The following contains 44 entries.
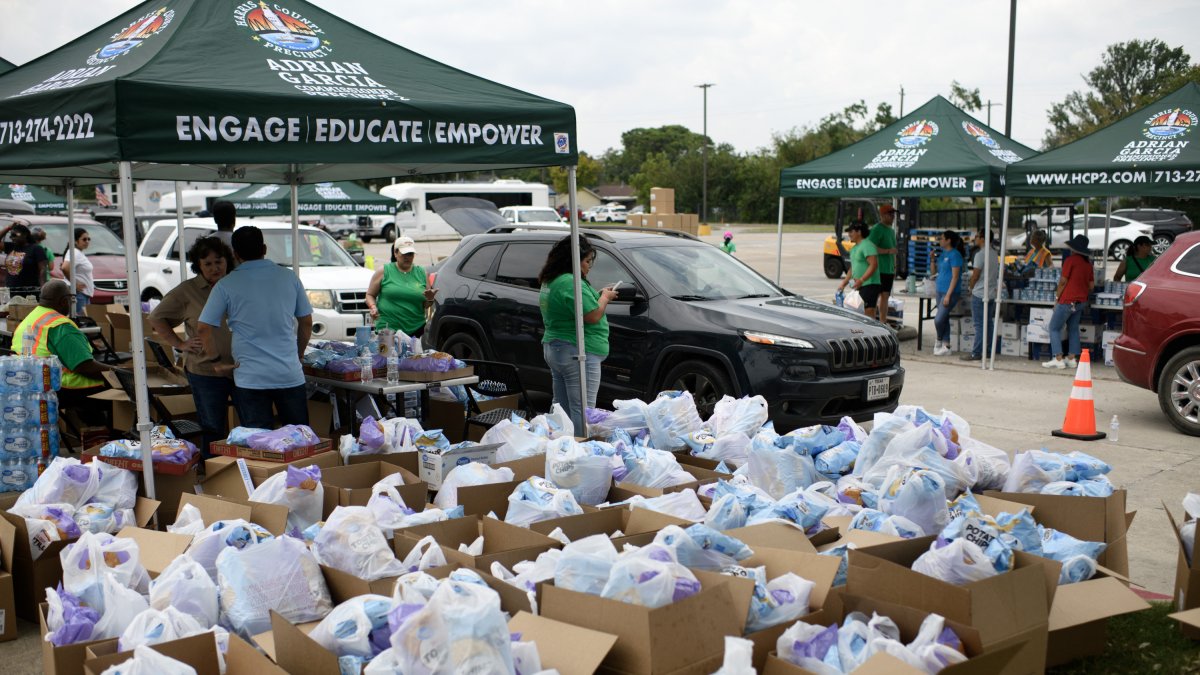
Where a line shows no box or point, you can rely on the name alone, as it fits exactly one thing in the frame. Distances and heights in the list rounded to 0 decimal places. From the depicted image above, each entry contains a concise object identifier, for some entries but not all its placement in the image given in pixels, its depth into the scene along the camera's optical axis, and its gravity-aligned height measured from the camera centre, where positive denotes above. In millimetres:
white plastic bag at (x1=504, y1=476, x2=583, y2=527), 4574 -1214
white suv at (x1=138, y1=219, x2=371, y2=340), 12922 -495
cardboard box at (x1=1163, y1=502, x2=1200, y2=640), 4180 -1456
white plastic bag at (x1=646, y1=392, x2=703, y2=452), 6254 -1161
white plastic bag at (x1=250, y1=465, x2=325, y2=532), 4789 -1219
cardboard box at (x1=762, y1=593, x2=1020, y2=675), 2932 -1267
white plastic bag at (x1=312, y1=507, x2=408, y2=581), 3934 -1213
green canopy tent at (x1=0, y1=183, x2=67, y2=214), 21734 +794
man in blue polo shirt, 5828 -520
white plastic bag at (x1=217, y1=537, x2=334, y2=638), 3631 -1262
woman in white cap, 8595 -514
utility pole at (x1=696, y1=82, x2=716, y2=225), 66875 +2575
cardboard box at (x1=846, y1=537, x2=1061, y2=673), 3289 -1207
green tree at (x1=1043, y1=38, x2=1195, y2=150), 68500 +11111
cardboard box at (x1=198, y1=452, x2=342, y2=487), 5219 -1212
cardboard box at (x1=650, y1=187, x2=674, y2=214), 48500 +1625
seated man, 6453 -696
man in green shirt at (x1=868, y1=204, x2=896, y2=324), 13562 -260
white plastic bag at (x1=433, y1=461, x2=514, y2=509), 4934 -1200
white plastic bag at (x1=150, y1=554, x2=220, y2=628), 3604 -1268
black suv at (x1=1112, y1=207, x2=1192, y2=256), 30281 +416
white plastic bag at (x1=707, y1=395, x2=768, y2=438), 6277 -1133
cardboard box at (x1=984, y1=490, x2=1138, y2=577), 4523 -1286
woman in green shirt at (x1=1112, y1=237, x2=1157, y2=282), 13617 -341
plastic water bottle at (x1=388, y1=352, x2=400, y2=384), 6691 -889
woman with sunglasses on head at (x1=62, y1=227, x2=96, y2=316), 12273 -565
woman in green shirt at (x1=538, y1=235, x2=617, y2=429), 7203 -643
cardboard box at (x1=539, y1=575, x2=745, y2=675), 3002 -1188
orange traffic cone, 8469 -1463
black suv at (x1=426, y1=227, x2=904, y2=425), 8008 -803
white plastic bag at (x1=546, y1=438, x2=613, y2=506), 5074 -1183
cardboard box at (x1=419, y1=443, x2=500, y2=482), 5383 -1202
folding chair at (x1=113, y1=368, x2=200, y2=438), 5961 -1119
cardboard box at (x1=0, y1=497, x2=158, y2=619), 4520 -1475
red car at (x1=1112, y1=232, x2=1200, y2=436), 8758 -873
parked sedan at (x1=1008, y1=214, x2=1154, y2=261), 30334 +71
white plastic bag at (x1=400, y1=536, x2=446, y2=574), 3914 -1244
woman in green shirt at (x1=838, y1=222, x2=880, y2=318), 13281 -449
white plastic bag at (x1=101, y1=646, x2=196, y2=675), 2939 -1238
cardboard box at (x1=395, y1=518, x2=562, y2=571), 3861 -1218
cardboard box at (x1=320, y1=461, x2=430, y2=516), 4902 -1243
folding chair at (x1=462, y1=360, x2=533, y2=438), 6860 -1219
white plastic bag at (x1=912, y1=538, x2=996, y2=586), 3617 -1167
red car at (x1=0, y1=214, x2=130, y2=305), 15570 -246
